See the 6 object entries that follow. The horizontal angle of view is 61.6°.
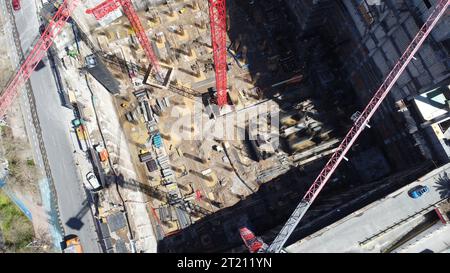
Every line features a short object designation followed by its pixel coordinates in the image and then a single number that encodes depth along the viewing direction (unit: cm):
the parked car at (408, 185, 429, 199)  5747
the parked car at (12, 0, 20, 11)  7694
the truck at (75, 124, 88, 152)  6944
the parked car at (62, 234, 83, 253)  6341
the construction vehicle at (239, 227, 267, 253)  5634
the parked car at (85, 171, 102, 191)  6744
